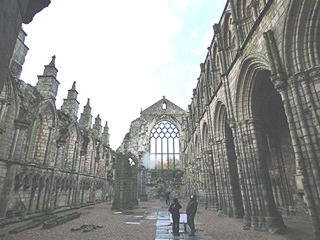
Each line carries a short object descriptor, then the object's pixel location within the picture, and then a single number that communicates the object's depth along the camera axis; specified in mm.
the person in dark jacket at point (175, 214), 5945
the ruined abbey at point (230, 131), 4832
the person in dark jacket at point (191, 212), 5930
